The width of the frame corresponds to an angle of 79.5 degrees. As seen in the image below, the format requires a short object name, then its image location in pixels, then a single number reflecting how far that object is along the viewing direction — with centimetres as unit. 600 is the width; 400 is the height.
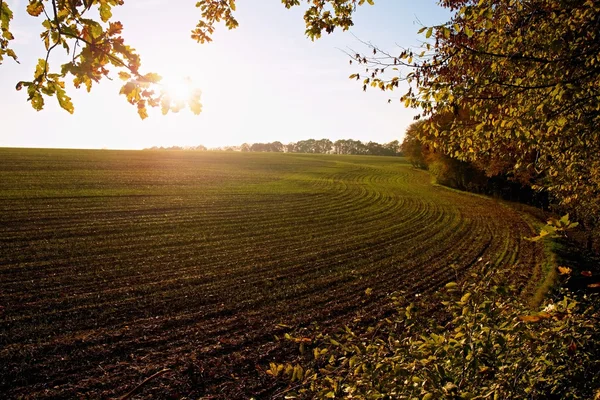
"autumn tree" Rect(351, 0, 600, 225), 440
